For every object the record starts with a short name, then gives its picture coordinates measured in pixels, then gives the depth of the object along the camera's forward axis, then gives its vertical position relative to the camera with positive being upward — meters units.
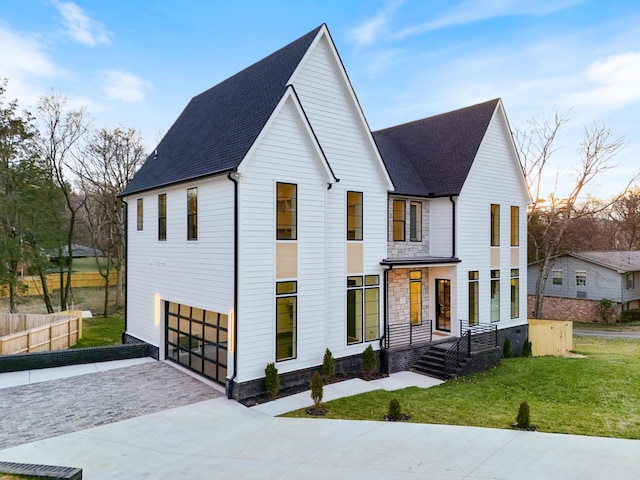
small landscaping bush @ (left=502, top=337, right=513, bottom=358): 18.30 -4.62
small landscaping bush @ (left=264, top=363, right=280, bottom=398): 11.48 -3.71
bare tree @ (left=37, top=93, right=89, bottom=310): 24.45 +6.67
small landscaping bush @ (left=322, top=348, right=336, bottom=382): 12.74 -3.69
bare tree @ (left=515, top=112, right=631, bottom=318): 28.36 +6.08
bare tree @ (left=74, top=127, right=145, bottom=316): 27.19 +5.05
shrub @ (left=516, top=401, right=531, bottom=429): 9.20 -3.85
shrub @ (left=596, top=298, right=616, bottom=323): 33.34 -5.33
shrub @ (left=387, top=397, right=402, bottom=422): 9.88 -3.96
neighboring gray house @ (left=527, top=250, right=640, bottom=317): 33.78 -2.78
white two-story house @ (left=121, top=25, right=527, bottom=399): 11.75 +0.49
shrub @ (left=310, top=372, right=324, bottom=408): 10.50 -3.62
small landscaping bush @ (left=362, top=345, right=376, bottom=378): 13.91 -3.85
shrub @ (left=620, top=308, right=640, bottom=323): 33.66 -5.76
